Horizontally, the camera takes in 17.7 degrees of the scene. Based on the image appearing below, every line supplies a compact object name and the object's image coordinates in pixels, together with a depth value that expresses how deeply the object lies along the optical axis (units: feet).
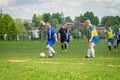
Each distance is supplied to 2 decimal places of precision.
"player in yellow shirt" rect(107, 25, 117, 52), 99.36
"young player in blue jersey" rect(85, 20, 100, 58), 69.10
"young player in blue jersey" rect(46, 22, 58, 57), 73.92
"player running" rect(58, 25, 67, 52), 107.14
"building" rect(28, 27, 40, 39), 231.09
